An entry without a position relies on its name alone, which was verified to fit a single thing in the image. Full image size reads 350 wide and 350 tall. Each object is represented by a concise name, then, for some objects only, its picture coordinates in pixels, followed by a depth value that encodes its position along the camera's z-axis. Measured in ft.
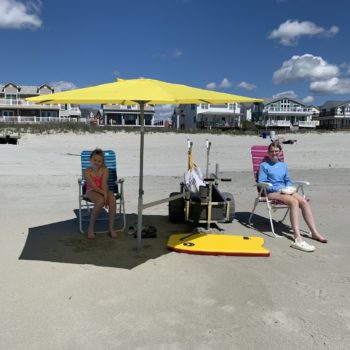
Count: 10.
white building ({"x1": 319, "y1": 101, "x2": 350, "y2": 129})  273.54
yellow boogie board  14.80
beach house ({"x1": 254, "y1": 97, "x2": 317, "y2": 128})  236.84
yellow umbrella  12.08
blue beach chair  17.90
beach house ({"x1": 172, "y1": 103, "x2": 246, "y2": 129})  209.26
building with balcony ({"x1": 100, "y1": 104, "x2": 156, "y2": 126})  189.88
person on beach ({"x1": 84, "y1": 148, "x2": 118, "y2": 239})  16.90
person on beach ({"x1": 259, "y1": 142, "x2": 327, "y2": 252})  16.16
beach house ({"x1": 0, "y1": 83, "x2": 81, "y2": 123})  170.81
